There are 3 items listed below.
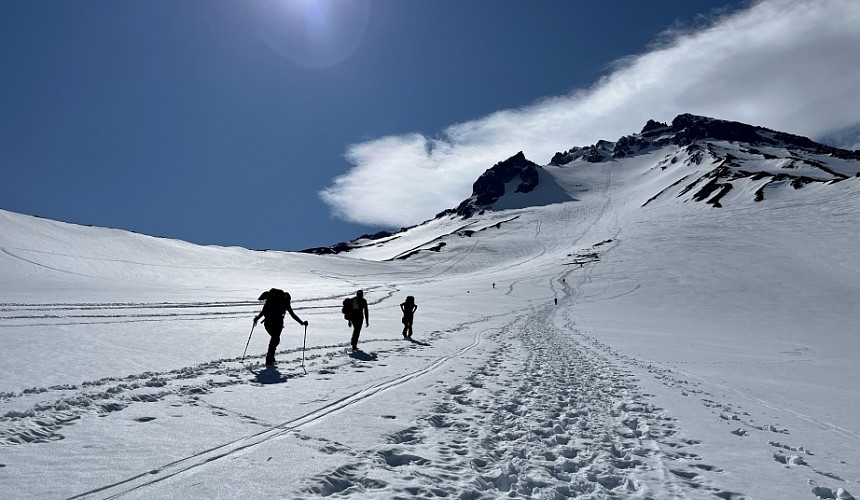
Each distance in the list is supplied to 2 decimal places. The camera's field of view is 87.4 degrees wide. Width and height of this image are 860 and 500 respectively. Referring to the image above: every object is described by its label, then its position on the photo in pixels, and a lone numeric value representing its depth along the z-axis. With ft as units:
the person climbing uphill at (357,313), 50.52
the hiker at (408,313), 64.59
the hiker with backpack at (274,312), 39.26
